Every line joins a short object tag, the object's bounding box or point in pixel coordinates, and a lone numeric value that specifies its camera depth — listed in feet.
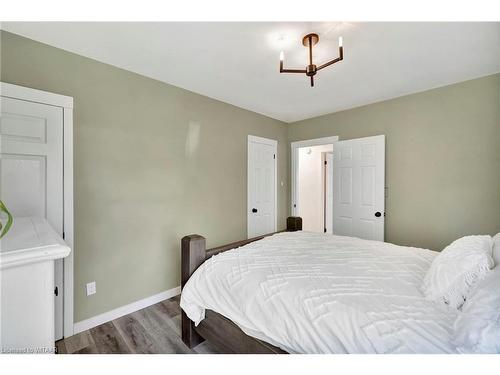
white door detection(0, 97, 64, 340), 5.86
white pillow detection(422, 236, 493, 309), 3.88
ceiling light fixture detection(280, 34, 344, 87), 5.67
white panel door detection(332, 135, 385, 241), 10.59
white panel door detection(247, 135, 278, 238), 12.23
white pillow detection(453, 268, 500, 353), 2.77
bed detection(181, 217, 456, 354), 3.38
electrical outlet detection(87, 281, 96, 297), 7.14
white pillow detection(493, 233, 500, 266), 4.20
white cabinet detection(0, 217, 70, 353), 1.87
